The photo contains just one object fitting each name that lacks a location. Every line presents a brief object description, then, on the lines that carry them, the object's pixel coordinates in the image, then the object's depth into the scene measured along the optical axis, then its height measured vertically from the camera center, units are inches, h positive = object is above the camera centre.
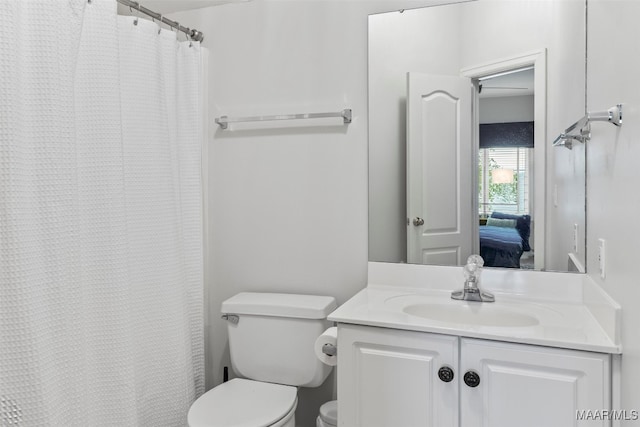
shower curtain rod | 72.2 +29.3
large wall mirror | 68.9 +8.2
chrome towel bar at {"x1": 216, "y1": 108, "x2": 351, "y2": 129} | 81.0 +12.9
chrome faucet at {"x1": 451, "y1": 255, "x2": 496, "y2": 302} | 69.7 -14.6
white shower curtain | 54.4 -3.4
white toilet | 73.1 -26.8
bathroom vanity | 51.3 -20.3
